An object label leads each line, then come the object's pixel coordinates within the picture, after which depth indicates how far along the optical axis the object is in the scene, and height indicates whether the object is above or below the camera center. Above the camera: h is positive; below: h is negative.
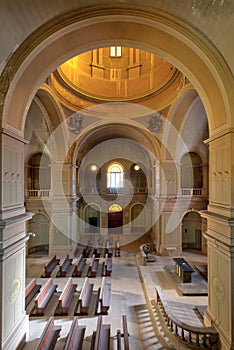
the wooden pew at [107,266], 12.97 -4.99
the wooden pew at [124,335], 5.97 -4.24
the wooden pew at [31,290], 9.70 -4.83
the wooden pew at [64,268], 12.66 -4.86
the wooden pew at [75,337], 6.10 -4.55
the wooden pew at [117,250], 16.84 -5.10
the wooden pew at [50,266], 12.75 -4.87
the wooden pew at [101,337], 6.11 -4.54
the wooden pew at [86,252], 16.30 -5.08
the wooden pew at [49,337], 6.07 -4.49
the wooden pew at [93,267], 12.73 -4.93
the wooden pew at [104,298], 8.69 -4.69
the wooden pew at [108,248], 16.75 -5.17
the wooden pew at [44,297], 8.58 -4.65
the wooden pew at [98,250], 16.45 -5.17
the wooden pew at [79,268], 12.70 -4.84
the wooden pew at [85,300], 8.65 -4.70
